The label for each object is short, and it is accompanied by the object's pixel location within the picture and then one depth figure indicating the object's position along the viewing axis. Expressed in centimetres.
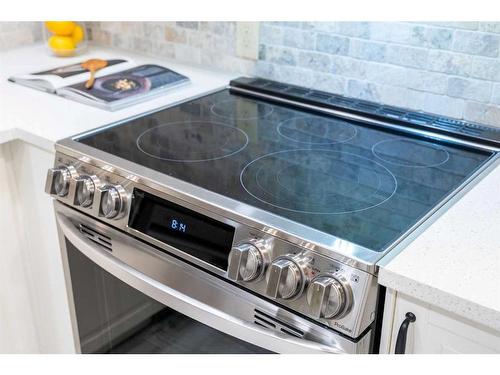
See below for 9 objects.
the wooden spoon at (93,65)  169
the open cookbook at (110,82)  151
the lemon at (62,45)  188
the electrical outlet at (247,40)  166
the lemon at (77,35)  190
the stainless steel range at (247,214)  93
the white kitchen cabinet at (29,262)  145
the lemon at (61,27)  186
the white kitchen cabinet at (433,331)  85
